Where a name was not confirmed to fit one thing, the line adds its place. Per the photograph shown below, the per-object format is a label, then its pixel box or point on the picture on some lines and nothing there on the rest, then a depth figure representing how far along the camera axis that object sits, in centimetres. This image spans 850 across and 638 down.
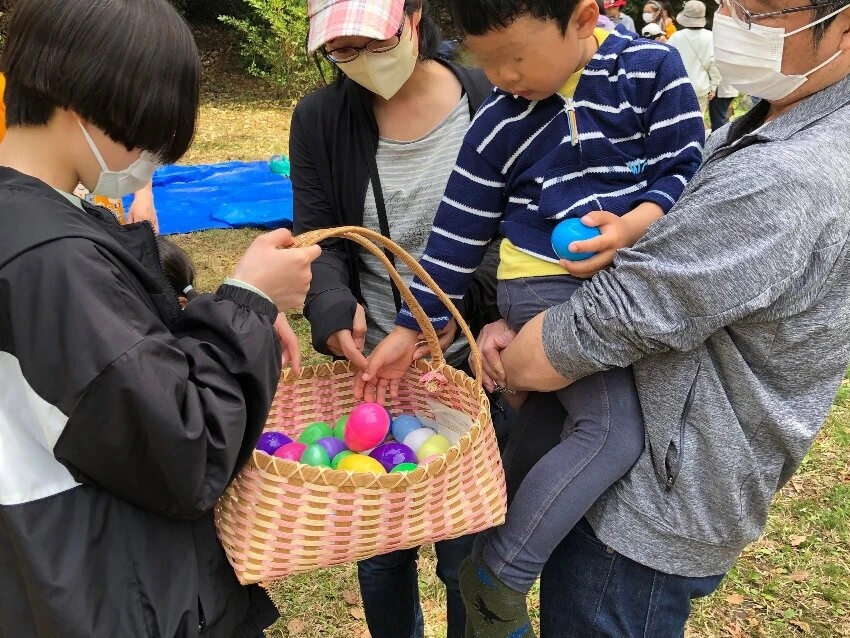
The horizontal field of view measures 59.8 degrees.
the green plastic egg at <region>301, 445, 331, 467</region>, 186
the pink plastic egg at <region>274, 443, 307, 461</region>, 187
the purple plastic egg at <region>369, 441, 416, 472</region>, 190
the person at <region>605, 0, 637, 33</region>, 814
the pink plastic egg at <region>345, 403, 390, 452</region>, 197
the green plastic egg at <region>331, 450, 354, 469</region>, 190
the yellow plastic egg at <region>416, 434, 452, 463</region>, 188
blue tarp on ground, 678
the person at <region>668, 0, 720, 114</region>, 894
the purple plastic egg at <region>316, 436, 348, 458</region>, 196
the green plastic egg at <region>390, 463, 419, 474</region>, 180
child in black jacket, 116
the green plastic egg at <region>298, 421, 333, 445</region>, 203
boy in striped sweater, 155
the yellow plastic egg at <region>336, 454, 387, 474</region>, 182
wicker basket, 139
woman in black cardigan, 207
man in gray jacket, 122
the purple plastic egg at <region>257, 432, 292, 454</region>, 190
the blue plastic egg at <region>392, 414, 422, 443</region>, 205
